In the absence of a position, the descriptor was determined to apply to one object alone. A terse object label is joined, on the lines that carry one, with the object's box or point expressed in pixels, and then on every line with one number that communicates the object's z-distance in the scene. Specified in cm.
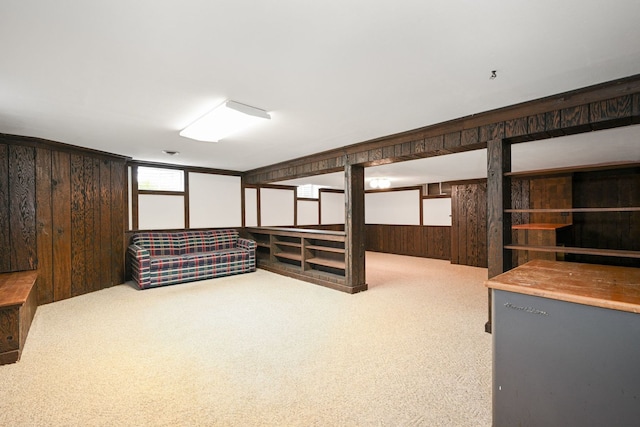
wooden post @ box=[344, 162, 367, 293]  418
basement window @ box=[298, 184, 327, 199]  819
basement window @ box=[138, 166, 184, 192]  524
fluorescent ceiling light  249
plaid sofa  451
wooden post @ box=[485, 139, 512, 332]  267
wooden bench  226
